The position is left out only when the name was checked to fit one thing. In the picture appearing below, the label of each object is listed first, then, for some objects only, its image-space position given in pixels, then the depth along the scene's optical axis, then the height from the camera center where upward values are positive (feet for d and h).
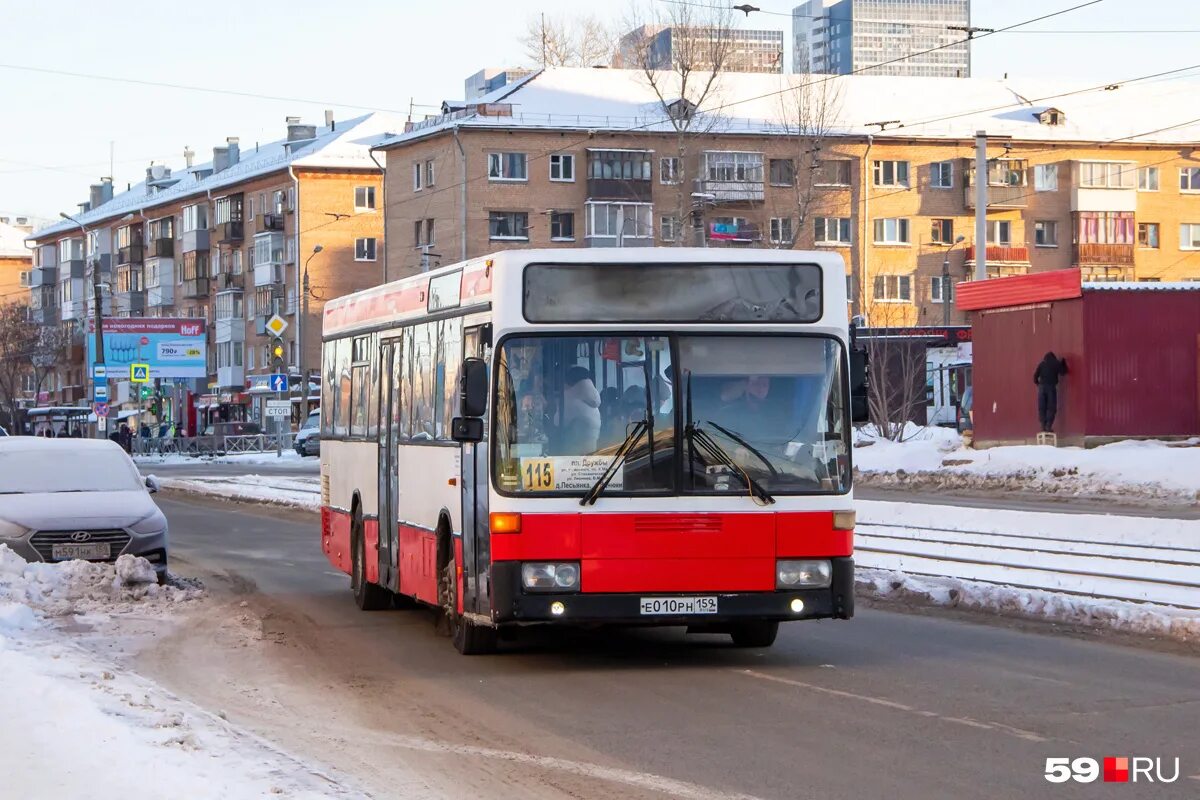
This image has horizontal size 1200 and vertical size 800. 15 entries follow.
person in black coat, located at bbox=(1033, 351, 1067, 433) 119.34 +1.12
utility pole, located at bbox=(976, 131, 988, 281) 145.69 +16.26
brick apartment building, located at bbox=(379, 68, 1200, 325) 254.06 +32.12
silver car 52.90 -2.61
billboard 247.70 +9.39
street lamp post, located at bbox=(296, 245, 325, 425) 224.12 +3.33
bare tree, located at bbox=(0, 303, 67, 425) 344.08 +12.93
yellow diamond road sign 192.24 +9.13
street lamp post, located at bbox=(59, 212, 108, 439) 200.23 +9.68
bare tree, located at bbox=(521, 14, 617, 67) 302.04 +58.19
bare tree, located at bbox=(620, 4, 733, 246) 217.36 +40.61
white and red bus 35.50 -0.61
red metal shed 118.62 +2.62
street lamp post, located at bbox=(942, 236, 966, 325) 239.30 +14.08
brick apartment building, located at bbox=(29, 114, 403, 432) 300.81 +29.87
